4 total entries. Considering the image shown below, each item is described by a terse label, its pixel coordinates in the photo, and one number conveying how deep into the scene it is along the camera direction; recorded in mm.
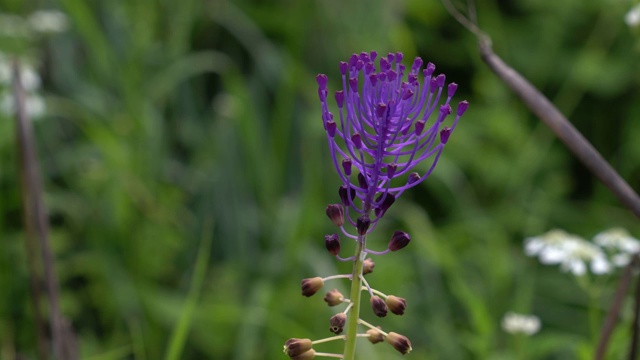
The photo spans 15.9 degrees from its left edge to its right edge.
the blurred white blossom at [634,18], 1072
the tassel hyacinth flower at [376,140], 800
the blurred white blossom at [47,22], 1837
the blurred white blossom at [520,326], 1100
